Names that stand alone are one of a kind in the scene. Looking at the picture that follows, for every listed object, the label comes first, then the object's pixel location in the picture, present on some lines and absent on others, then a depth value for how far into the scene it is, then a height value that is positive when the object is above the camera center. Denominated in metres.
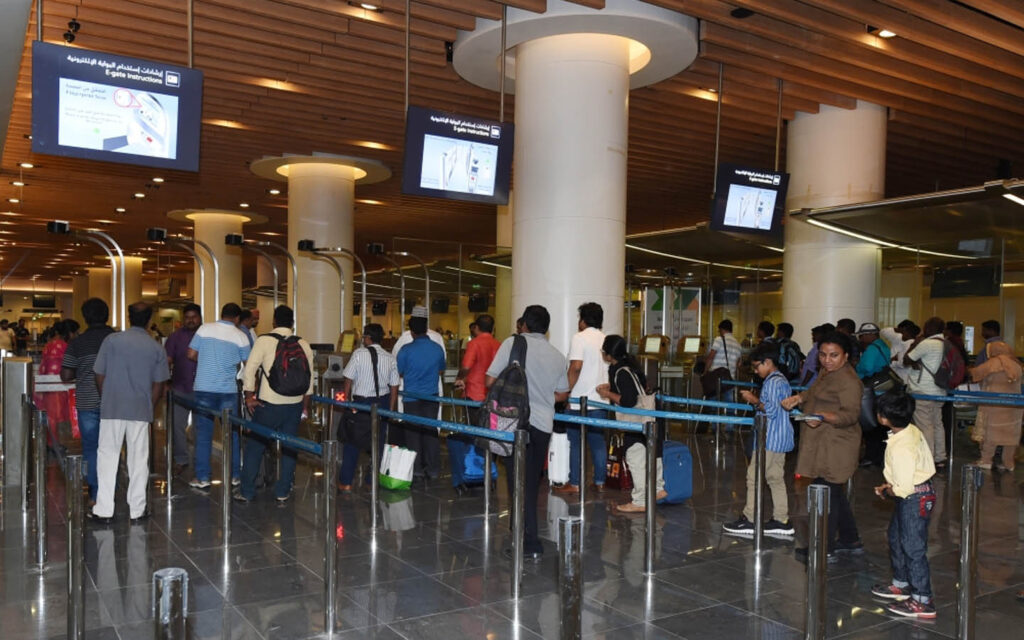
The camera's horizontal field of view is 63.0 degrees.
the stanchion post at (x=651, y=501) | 5.44 -1.25
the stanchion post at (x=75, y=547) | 3.98 -1.21
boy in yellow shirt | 4.77 -1.01
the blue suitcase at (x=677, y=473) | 7.45 -1.44
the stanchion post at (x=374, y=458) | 6.56 -1.24
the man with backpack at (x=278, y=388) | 7.26 -0.74
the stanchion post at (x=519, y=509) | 5.00 -1.20
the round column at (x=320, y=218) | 15.62 +1.64
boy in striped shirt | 6.27 -0.90
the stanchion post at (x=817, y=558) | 3.99 -1.18
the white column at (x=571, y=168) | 8.55 +1.47
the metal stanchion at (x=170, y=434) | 7.66 -1.23
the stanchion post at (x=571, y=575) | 3.45 -1.12
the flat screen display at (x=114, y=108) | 6.42 +1.53
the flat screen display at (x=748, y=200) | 10.46 +1.47
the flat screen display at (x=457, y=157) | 7.86 +1.46
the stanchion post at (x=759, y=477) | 5.89 -1.15
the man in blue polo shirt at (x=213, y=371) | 7.91 -0.65
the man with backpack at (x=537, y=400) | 5.80 -0.64
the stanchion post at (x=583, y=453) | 7.34 -1.26
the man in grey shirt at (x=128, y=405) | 6.64 -0.83
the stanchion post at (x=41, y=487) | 5.42 -1.24
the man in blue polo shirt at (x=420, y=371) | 8.52 -0.65
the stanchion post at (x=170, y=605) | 2.73 -0.99
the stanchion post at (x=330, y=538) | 4.41 -1.25
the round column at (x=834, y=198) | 11.62 +1.65
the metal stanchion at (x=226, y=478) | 5.89 -1.26
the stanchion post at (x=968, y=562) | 4.19 -1.22
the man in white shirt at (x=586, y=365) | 7.66 -0.50
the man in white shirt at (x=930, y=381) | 9.52 -0.74
